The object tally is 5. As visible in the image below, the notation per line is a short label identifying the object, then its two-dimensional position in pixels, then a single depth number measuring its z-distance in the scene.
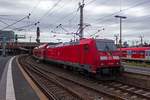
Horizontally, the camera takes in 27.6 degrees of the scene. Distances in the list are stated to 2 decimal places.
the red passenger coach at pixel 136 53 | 50.69
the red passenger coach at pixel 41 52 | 48.43
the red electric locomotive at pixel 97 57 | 20.28
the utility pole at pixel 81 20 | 34.05
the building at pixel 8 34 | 106.13
